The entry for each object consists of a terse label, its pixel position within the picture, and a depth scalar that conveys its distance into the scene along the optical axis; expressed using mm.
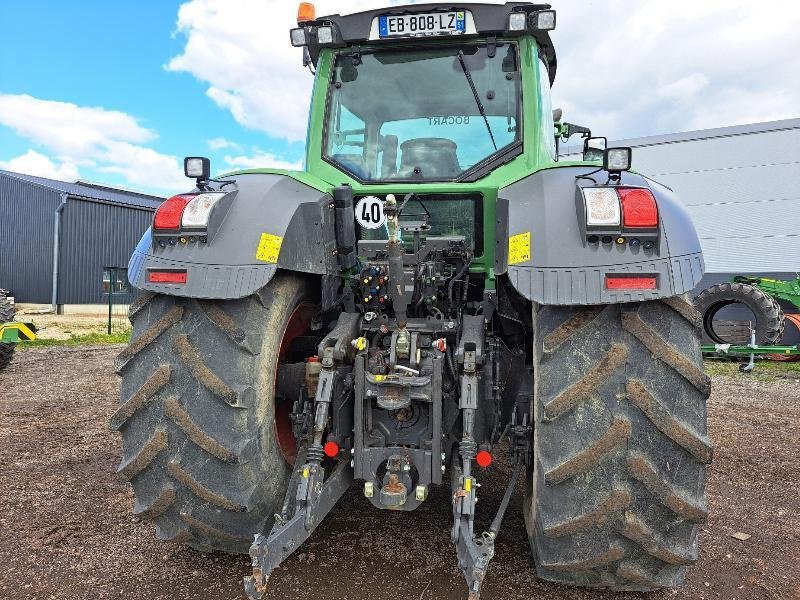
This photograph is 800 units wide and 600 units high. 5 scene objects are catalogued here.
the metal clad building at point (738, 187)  19547
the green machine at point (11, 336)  8430
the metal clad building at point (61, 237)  23891
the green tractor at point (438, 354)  2227
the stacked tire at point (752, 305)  11586
